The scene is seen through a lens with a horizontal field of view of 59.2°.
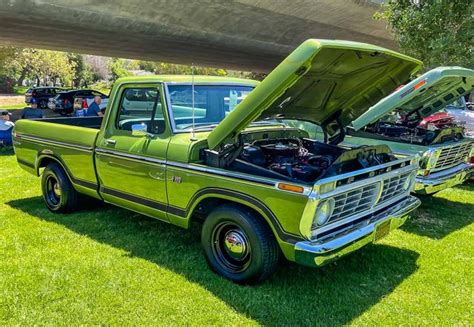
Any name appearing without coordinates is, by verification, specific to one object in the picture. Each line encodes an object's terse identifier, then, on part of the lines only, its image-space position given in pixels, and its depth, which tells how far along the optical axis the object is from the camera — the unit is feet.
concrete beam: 50.37
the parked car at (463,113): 39.55
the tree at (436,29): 33.65
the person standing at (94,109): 36.12
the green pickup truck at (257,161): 11.51
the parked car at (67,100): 70.63
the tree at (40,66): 140.01
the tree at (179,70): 187.11
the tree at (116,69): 232.63
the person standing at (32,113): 39.65
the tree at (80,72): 199.40
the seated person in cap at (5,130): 37.88
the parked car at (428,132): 18.34
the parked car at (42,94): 83.56
